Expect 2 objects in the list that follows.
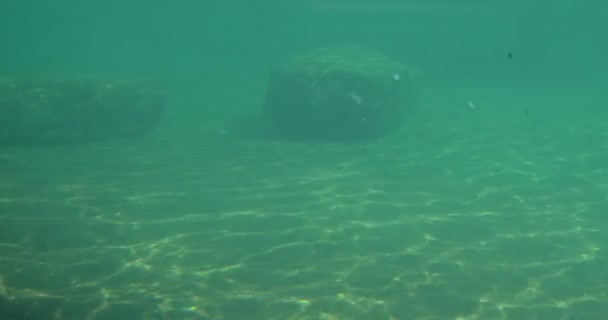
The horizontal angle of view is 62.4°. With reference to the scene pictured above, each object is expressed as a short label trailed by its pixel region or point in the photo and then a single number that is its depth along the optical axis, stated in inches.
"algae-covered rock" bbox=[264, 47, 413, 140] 746.2
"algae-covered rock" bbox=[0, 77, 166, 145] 717.3
